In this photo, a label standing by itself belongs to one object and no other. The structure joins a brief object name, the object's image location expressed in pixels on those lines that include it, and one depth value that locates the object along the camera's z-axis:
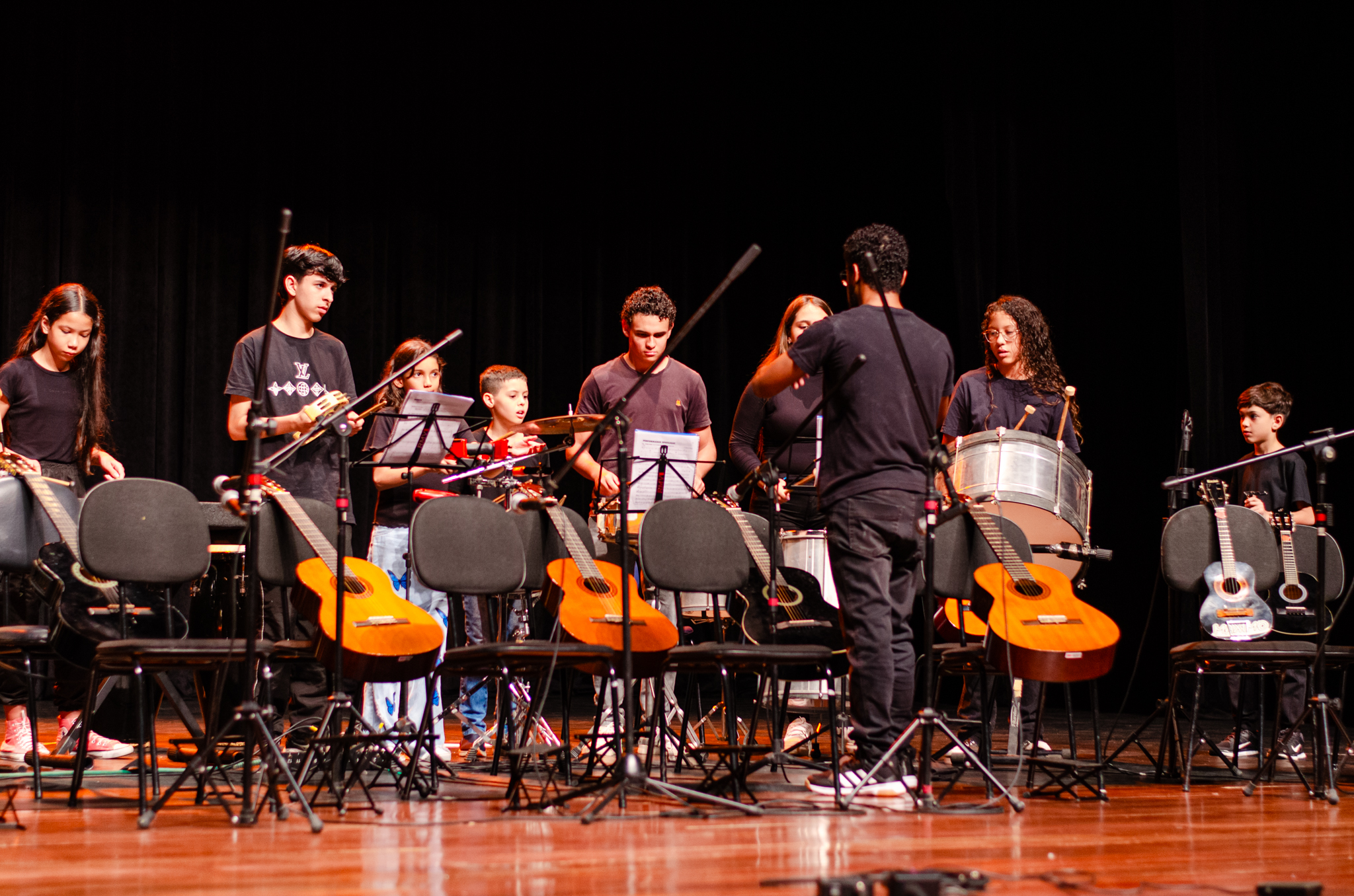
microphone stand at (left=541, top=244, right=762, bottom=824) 6.85
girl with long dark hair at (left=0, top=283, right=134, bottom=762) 9.73
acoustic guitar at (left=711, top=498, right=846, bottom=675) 8.80
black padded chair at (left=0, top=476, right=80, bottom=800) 8.44
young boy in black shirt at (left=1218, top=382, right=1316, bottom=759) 11.83
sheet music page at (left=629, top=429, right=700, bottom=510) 9.33
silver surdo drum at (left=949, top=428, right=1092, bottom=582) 9.61
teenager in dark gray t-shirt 10.73
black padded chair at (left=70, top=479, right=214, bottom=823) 7.67
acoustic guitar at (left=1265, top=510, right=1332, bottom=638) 9.79
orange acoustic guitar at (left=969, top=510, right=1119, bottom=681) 7.99
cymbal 9.28
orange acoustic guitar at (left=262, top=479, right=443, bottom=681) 7.73
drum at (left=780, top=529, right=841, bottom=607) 10.16
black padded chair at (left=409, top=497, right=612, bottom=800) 8.45
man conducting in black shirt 7.75
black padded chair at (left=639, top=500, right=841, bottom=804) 8.78
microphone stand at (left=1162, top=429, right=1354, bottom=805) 8.21
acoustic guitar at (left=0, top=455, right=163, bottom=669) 8.26
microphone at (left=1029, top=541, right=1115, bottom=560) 9.33
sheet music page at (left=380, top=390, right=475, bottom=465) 8.73
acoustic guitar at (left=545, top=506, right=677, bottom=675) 8.10
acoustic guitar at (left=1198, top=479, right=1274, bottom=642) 9.24
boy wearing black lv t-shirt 9.46
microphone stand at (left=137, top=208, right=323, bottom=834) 6.67
